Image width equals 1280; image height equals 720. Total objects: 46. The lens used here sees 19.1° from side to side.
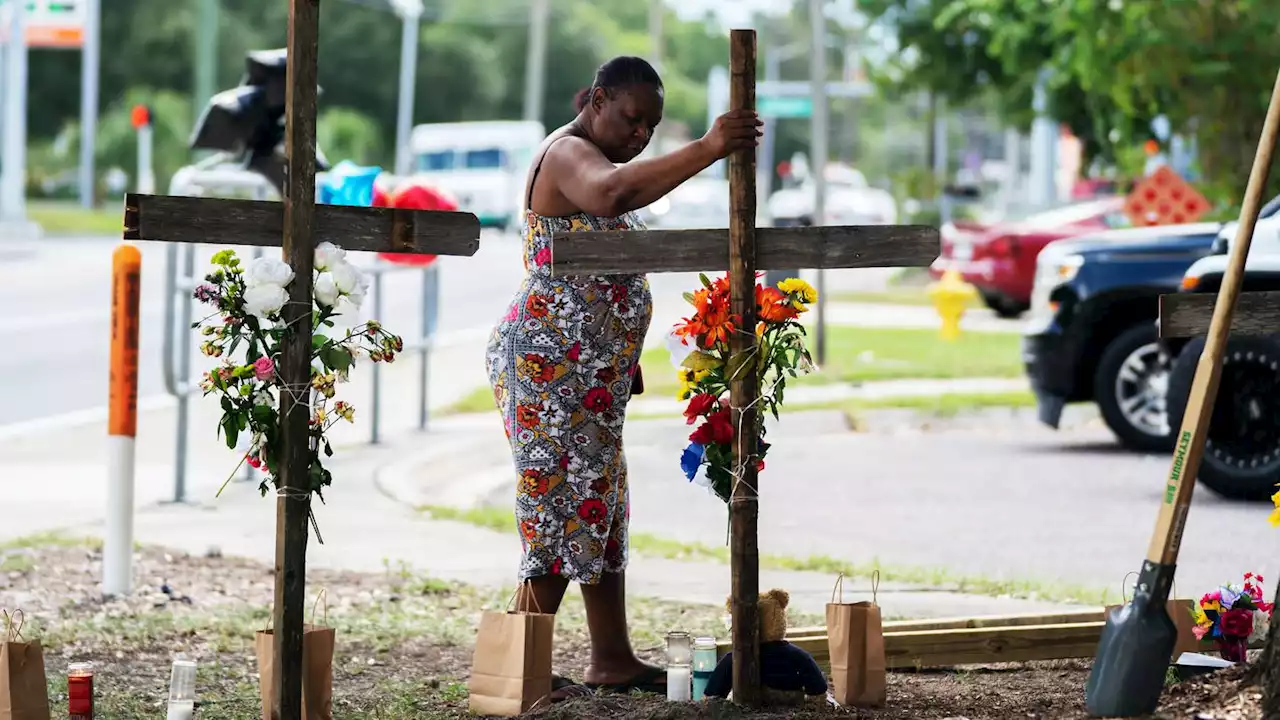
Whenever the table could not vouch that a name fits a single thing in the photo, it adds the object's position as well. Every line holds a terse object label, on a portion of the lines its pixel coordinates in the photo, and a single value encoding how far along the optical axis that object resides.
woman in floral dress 10.27
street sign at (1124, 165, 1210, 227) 33.65
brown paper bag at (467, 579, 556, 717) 9.88
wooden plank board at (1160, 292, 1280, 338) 9.60
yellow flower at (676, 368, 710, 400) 9.74
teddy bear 9.72
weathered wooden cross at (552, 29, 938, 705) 9.55
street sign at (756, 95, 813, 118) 71.39
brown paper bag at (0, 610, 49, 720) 9.34
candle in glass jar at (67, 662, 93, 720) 9.86
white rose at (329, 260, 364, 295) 9.35
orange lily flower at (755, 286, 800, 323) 9.66
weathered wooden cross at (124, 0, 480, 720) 9.13
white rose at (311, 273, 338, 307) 9.32
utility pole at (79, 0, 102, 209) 86.06
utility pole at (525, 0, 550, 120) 113.94
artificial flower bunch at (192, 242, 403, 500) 9.13
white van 98.32
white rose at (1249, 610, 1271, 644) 11.60
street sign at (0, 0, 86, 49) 70.73
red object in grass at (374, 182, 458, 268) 21.80
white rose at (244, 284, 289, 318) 9.05
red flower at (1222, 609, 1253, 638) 10.49
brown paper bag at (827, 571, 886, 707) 10.10
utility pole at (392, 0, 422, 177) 107.63
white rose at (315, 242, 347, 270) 9.34
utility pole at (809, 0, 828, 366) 34.22
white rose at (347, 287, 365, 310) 9.41
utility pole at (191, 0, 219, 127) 102.64
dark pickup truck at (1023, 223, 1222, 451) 22.90
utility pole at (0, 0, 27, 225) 66.41
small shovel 8.47
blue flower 9.74
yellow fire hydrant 39.81
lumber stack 11.55
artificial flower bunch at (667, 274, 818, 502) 9.65
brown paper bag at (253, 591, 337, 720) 9.44
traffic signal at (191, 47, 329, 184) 19.46
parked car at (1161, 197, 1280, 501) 19.16
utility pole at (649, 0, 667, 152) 91.64
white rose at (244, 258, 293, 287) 9.04
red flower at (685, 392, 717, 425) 9.75
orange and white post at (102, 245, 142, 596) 14.05
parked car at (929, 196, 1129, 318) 46.03
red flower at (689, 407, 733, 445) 9.71
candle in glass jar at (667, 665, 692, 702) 10.07
